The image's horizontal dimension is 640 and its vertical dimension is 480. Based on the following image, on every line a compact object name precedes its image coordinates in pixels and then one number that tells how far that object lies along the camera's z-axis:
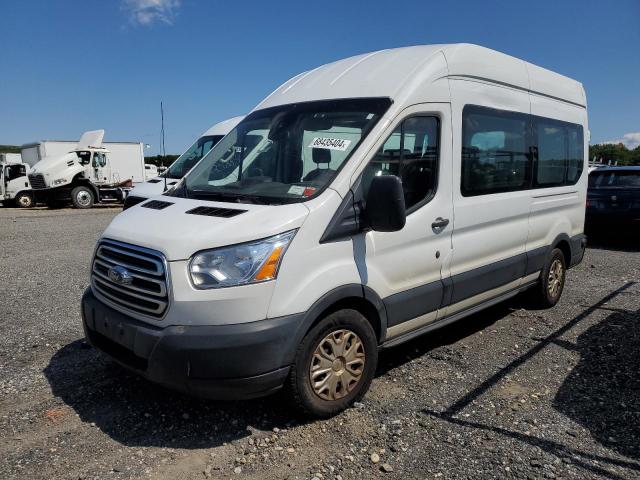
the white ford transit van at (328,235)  2.88
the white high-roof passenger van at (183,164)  8.76
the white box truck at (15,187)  21.69
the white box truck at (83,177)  20.58
